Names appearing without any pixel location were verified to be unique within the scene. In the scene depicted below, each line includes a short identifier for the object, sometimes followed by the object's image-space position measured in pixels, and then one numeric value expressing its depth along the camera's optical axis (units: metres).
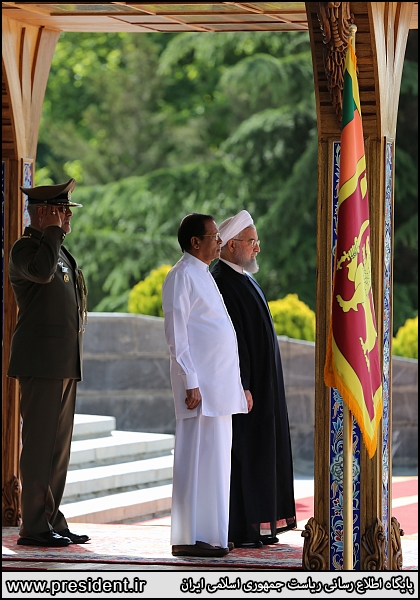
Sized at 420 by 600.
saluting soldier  13.37
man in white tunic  12.81
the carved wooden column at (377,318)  11.70
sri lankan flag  10.42
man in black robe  13.74
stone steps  17.33
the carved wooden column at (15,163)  14.92
